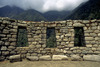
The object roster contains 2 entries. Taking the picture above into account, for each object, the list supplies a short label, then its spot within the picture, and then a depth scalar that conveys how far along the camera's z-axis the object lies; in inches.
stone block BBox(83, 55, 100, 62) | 168.3
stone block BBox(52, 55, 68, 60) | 173.8
